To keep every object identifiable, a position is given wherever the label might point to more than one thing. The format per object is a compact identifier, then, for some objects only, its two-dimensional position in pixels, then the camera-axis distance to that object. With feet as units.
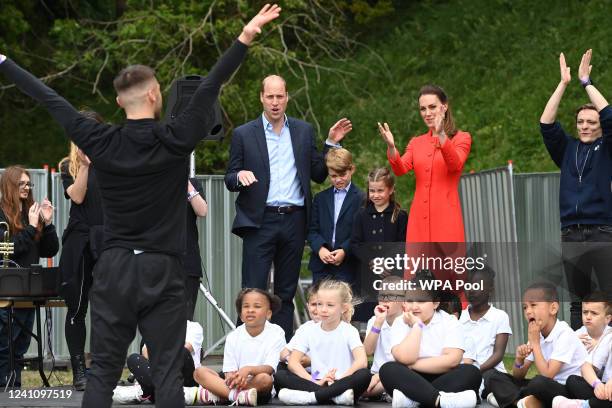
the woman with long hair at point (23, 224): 57.67
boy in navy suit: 56.18
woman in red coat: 52.90
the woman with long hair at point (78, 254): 54.34
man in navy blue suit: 55.88
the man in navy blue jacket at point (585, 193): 51.80
